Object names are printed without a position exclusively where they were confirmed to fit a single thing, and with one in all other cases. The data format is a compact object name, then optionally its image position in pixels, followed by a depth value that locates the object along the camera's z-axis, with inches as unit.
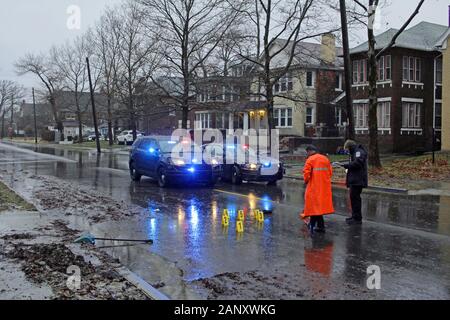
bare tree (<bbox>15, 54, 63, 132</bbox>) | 2886.3
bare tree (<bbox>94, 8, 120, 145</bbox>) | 1961.5
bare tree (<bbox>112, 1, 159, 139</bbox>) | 1320.1
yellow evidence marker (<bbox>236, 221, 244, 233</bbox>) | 364.2
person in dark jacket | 402.0
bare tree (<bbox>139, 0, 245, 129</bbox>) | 1230.9
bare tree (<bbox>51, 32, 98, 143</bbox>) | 2605.8
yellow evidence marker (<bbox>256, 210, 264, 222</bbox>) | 401.7
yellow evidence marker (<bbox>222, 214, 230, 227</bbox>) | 388.5
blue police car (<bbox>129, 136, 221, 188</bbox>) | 644.1
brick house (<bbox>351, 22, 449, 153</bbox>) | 1280.8
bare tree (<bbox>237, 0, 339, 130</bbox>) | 1093.1
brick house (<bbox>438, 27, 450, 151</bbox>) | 1120.8
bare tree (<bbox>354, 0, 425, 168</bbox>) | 850.8
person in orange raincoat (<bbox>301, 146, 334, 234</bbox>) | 353.7
